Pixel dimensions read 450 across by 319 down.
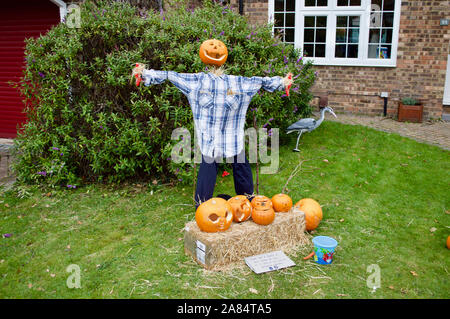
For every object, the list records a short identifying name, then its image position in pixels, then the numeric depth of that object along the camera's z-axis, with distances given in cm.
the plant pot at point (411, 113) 1025
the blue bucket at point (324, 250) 387
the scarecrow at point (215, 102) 412
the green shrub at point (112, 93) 573
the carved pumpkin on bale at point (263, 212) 398
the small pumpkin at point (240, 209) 409
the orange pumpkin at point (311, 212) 446
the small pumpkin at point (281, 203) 430
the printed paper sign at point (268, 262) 380
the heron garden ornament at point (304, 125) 730
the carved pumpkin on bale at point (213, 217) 382
